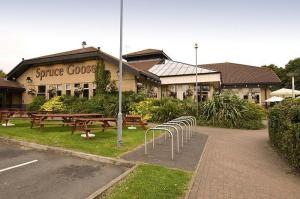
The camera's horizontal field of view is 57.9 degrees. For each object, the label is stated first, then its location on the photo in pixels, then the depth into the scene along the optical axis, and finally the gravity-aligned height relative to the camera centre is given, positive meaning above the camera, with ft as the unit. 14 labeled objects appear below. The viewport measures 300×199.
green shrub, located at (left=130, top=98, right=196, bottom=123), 60.70 -0.84
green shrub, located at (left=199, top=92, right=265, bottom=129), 55.47 -1.59
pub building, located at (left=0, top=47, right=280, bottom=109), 75.41 +8.17
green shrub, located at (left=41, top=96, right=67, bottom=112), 73.51 -0.17
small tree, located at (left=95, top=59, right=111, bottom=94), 73.56 +7.69
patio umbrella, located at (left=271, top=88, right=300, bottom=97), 73.10 +3.39
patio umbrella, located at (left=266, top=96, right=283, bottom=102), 84.03 +1.99
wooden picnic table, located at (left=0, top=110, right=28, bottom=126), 47.50 -1.53
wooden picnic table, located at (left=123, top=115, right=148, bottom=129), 43.80 -2.59
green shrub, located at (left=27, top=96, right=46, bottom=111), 80.18 +0.41
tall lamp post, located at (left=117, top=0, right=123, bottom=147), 30.19 +1.24
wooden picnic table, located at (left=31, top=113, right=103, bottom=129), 41.42 -1.86
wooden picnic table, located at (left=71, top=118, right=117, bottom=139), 33.93 -2.55
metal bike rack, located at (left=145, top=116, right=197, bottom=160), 29.99 -2.16
